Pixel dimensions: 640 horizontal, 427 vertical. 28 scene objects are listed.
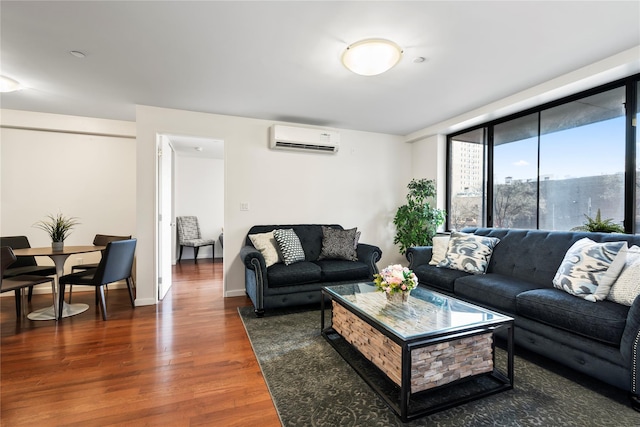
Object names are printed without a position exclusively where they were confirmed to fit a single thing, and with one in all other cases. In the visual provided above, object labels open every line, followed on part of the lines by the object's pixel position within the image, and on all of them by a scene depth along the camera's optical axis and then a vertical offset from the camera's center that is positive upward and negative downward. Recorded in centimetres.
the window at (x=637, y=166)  251 +41
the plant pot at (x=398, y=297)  216 -67
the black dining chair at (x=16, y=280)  254 -70
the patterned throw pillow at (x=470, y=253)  302 -45
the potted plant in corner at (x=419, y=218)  429 -9
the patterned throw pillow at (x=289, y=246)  345 -42
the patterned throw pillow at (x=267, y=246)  344 -43
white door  369 -9
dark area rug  155 -114
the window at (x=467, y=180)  402 +48
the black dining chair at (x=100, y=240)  359 -40
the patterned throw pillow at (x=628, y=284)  185 -47
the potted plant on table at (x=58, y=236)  314 -29
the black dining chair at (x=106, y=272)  300 -68
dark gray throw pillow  374 -44
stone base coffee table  163 -88
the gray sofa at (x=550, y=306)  170 -69
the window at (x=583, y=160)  266 +54
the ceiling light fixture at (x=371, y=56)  210 +120
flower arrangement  209 -51
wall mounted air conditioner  396 +104
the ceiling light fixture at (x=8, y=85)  277 +126
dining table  296 -67
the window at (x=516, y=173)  336 +49
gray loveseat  312 -74
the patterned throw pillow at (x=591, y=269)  199 -42
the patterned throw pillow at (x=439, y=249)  337 -45
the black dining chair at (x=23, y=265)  325 -67
